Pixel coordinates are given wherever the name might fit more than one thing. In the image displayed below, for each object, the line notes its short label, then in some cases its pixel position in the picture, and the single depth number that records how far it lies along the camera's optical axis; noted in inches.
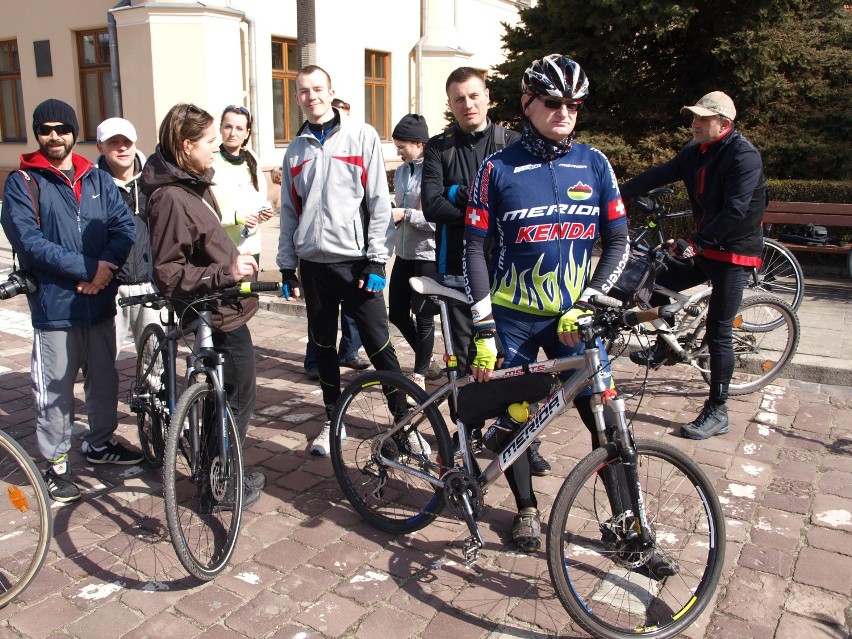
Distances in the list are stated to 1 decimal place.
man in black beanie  149.9
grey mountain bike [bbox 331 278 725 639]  112.0
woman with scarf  211.0
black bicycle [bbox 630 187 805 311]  285.7
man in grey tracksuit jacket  168.9
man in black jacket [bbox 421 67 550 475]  168.1
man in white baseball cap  165.0
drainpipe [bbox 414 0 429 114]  792.9
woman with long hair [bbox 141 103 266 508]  138.3
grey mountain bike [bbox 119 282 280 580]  127.1
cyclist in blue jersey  122.6
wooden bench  342.0
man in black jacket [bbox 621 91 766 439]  183.8
